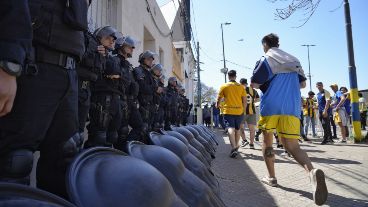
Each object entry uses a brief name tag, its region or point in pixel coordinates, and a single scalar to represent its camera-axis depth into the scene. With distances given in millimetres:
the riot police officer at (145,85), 6496
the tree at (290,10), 5911
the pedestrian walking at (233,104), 7469
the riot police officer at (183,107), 13791
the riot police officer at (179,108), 12055
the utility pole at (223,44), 35025
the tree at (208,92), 68081
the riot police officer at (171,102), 10219
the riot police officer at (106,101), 4492
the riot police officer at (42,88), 1571
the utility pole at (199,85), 31947
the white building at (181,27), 20806
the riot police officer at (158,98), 7508
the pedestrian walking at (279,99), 4043
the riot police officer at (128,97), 5267
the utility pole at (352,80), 10609
